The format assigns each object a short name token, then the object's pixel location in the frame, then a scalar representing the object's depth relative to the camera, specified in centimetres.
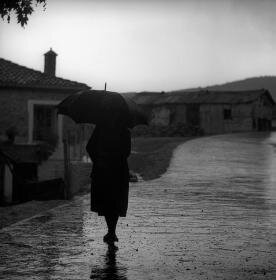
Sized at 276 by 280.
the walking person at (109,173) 752
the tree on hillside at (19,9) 879
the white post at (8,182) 2377
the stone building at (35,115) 2464
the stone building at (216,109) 5591
